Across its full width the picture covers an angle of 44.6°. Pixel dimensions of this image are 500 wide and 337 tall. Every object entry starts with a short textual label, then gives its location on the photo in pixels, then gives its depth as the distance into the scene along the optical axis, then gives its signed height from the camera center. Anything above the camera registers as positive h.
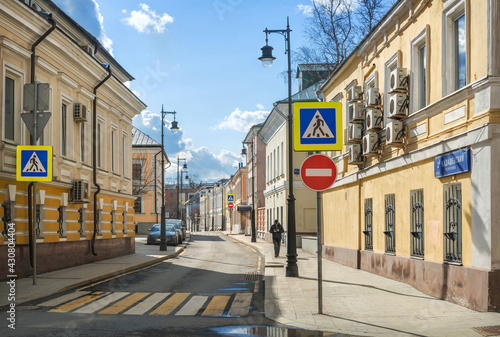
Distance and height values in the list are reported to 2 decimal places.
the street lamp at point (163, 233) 30.55 -1.49
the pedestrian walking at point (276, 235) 25.61 -1.37
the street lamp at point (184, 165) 64.05 +4.19
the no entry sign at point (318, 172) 9.80 +0.49
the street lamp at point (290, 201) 16.75 +0.05
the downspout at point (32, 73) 16.28 +3.69
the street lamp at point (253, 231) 41.62 -1.93
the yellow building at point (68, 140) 16.05 +2.20
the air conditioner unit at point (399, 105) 14.20 +2.26
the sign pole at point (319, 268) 9.69 -1.04
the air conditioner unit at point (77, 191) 20.66 +0.42
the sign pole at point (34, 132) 13.79 +1.64
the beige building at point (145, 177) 64.38 +2.78
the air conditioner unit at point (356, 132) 17.97 +2.07
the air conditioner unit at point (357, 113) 17.89 +2.62
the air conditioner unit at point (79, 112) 21.33 +3.20
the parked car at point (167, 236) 38.47 -2.09
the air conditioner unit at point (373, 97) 16.53 +2.85
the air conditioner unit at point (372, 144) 16.44 +1.57
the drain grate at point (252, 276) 16.92 -2.14
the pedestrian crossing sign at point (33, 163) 13.68 +0.91
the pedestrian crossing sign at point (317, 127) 9.88 +1.22
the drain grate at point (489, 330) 7.88 -1.70
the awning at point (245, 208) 58.97 -0.51
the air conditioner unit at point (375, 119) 16.25 +2.21
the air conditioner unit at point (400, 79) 14.23 +2.87
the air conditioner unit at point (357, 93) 18.30 +3.28
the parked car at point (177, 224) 43.00 -1.50
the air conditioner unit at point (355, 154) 18.27 +1.45
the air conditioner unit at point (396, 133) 14.23 +1.62
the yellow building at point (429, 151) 9.91 +1.08
